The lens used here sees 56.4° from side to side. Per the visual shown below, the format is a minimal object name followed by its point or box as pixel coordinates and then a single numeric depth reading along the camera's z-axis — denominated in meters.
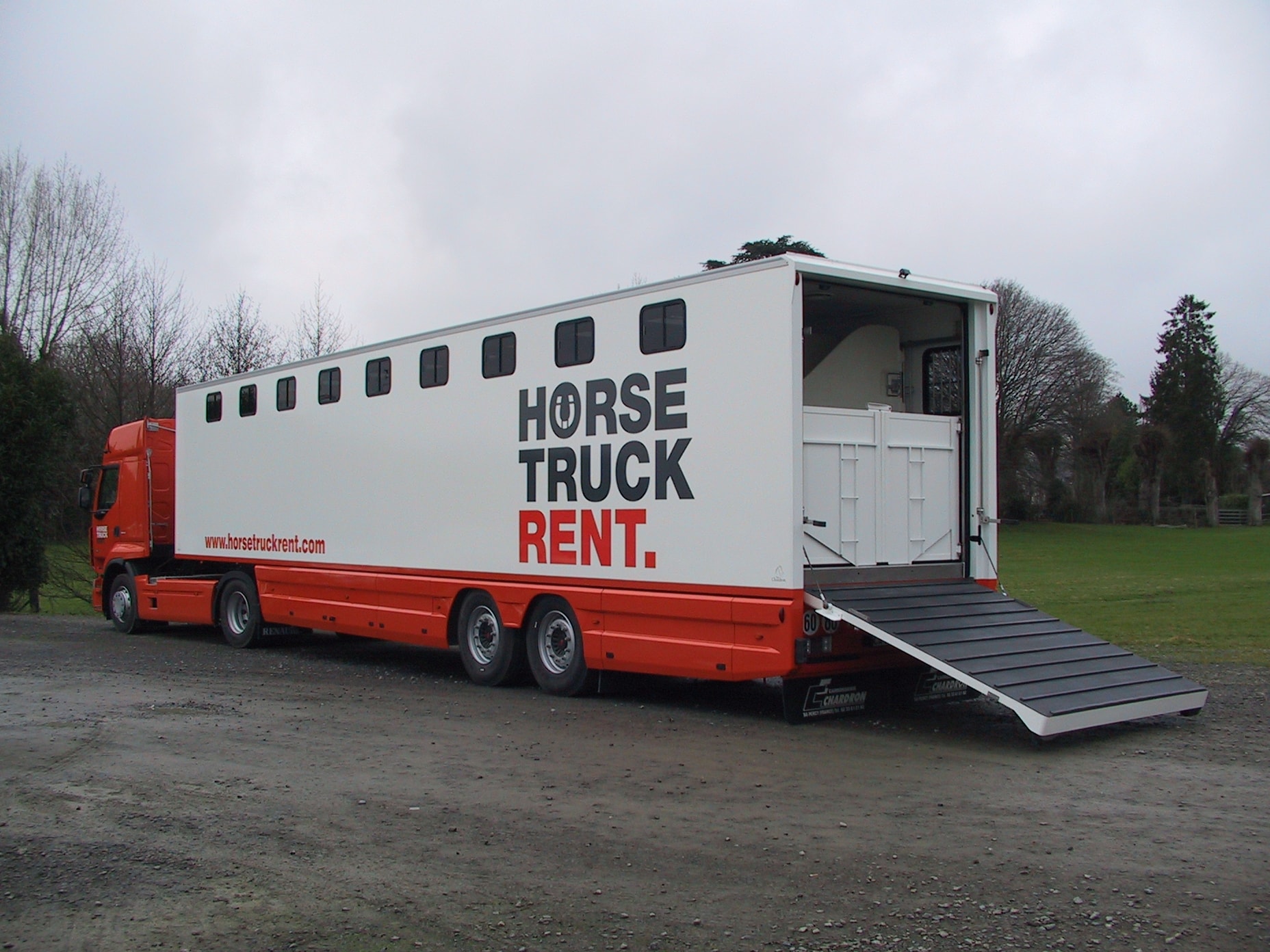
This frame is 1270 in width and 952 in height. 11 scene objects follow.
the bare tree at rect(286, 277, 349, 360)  33.12
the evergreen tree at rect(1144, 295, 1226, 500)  78.38
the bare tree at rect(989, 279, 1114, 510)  59.78
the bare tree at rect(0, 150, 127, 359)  31.80
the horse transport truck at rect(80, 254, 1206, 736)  8.86
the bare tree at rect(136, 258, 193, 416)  30.48
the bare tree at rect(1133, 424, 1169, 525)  77.62
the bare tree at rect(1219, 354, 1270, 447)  80.94
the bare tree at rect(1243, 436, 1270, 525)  80.61
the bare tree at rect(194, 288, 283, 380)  31.55
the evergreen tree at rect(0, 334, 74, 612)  23.77
